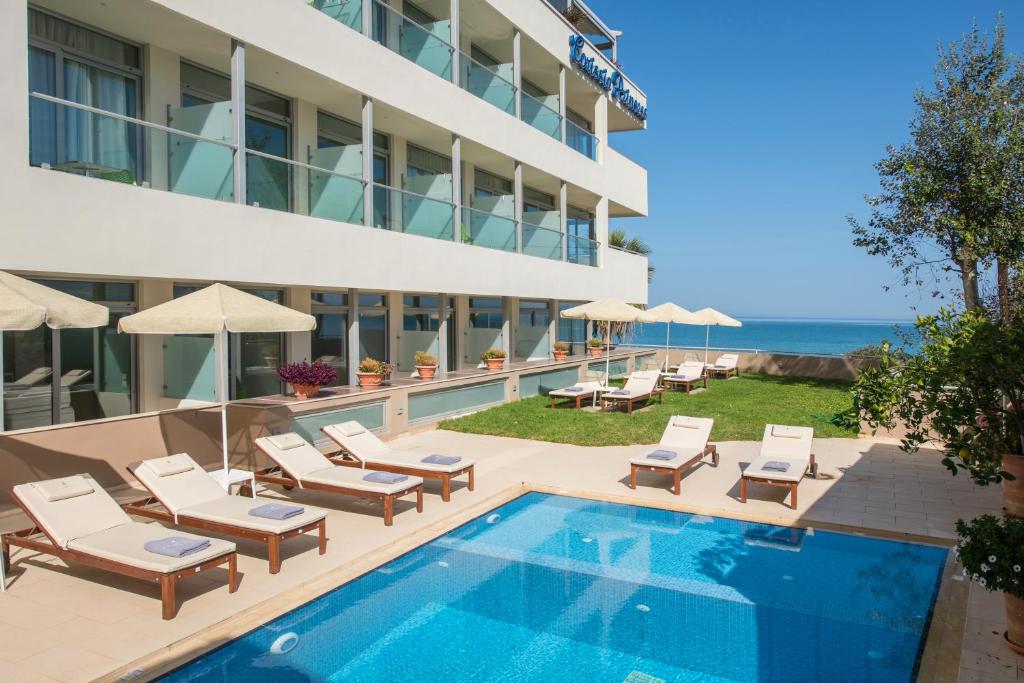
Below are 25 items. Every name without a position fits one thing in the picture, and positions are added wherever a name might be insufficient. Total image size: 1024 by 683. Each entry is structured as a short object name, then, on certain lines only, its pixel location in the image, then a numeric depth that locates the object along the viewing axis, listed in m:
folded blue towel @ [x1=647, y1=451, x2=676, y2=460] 10.78
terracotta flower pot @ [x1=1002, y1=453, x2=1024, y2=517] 7.17
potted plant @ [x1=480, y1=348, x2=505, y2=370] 19.36
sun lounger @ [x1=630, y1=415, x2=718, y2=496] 10.46
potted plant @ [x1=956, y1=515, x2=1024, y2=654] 4.96
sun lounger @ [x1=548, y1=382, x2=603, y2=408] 18.91
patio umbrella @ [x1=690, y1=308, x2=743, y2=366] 26.43
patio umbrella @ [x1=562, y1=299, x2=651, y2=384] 19.03
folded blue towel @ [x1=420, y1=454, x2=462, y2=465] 10.30
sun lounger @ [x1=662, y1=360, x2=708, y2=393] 23.38
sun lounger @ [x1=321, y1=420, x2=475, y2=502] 10.05
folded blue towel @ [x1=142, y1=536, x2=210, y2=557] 6.13
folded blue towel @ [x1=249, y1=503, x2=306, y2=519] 7.36
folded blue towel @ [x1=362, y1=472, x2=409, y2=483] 9.04
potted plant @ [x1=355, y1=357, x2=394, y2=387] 14.34
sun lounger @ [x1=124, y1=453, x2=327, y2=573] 7.10
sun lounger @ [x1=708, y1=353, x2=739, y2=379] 27.85
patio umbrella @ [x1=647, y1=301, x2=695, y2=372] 23.59
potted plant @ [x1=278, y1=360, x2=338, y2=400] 12.45
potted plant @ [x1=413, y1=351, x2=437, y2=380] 16.28
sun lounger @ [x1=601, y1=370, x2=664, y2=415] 18.23
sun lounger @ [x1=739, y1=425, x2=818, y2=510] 9.65
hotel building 9.26
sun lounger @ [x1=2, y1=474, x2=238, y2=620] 5.98
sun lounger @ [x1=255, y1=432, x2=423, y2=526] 8.76
